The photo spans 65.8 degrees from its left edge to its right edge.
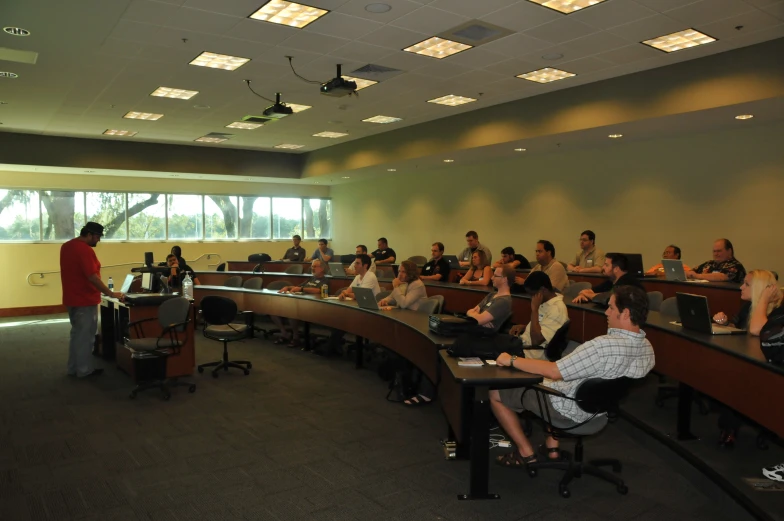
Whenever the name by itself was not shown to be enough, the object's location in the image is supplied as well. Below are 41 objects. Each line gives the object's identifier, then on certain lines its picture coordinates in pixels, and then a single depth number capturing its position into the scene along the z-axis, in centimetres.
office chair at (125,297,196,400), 588
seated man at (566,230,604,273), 862
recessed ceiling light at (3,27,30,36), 561
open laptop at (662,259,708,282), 737
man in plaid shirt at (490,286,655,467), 339
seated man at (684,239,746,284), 711
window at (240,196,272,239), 1620
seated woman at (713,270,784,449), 413
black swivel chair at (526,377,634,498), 339
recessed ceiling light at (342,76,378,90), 770
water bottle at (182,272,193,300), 726
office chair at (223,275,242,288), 1006
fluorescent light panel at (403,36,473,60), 624
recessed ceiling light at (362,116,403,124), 1025
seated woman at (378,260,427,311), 632
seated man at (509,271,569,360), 455
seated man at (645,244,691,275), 850
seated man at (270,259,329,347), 842
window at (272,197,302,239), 1680
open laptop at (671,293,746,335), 430
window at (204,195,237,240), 1558
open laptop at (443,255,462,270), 1000
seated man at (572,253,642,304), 552
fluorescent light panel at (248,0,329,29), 522
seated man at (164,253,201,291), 875
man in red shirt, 661
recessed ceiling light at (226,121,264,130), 1064
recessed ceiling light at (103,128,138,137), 1133
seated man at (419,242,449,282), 914
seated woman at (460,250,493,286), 825
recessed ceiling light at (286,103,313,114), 918
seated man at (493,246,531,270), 886
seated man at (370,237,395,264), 1180
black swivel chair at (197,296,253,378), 677
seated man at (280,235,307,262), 1321
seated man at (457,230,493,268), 986
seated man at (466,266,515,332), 480
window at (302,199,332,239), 1736
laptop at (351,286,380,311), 650
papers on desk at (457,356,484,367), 369
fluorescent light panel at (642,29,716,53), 597
